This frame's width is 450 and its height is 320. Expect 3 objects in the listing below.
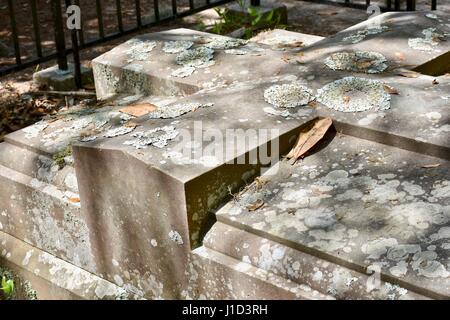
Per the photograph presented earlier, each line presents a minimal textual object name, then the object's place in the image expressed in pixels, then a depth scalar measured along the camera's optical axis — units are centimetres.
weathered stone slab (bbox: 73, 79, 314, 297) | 340
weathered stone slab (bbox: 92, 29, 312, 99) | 440
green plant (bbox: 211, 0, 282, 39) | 633
